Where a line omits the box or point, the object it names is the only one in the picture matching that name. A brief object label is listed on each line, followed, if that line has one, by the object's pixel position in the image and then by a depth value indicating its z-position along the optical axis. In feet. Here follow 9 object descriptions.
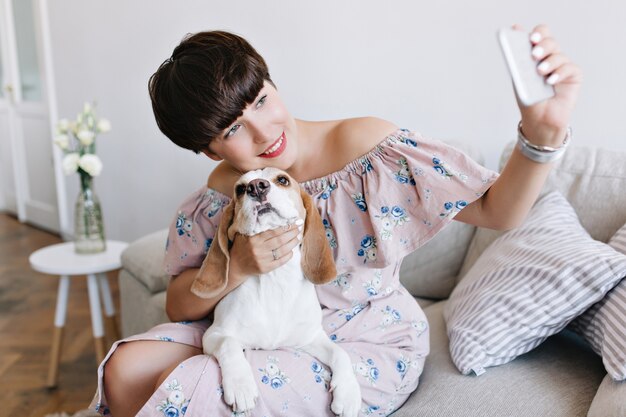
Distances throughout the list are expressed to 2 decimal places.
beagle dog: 3.51
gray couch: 3.71
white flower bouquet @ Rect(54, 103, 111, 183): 7.16
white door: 13.46
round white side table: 6.89
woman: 3.50
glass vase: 7.40
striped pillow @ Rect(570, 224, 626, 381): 3.51
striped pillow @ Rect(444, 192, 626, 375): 3.85
